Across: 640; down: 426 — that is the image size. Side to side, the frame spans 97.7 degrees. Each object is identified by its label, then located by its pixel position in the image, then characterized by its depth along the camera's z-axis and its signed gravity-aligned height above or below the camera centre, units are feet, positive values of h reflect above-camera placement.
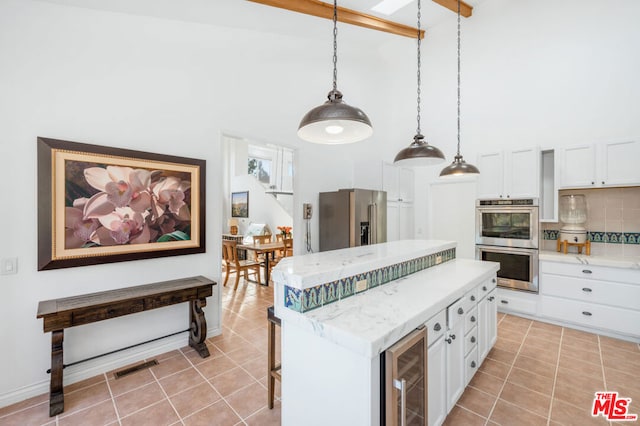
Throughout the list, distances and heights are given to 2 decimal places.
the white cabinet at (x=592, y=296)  10.25 -3.38
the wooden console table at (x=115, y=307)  6.93 -2.67
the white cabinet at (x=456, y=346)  5.59 -3.23
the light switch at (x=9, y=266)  7.04 -1.39
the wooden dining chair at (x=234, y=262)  15.99 -3.01
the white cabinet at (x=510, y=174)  12.34 +1.70
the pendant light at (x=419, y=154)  8.15 +1.68
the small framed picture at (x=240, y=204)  26.07 +0.66
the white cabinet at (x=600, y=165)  10.61 +1.81
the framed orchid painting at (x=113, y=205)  7.51 +0.20
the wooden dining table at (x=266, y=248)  16.99 -2.31
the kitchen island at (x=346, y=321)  4.22 -1.87
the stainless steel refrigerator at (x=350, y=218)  13.15 -0.37
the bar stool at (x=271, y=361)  6.83 -3.70
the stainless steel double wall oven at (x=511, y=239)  12.21 -1.29
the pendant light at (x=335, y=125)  5.39 +1.89
